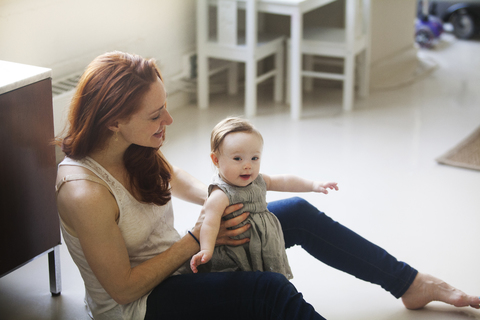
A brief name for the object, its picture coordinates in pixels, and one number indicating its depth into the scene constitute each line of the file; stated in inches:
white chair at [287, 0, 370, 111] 139.7
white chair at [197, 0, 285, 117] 134.6
